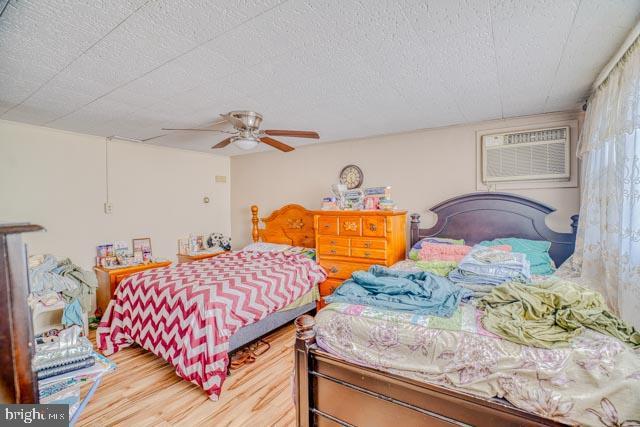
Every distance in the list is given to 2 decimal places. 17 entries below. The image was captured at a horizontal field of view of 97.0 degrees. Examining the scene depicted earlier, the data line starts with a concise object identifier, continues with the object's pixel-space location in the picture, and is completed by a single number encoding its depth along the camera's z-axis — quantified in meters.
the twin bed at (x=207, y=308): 2.11
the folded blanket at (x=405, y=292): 1.52
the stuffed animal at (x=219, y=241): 4.79
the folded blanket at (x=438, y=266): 2.36
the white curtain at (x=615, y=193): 1.43
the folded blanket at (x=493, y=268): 1.97
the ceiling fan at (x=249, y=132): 2.54
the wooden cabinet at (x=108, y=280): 3.27
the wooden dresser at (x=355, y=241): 3.15
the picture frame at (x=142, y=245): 3.86
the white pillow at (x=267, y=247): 4.01
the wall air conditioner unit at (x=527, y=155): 2.72
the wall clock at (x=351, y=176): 3.84
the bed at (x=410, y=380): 1.04
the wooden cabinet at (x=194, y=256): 4.16
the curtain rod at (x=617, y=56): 1.42
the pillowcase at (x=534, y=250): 2.38
